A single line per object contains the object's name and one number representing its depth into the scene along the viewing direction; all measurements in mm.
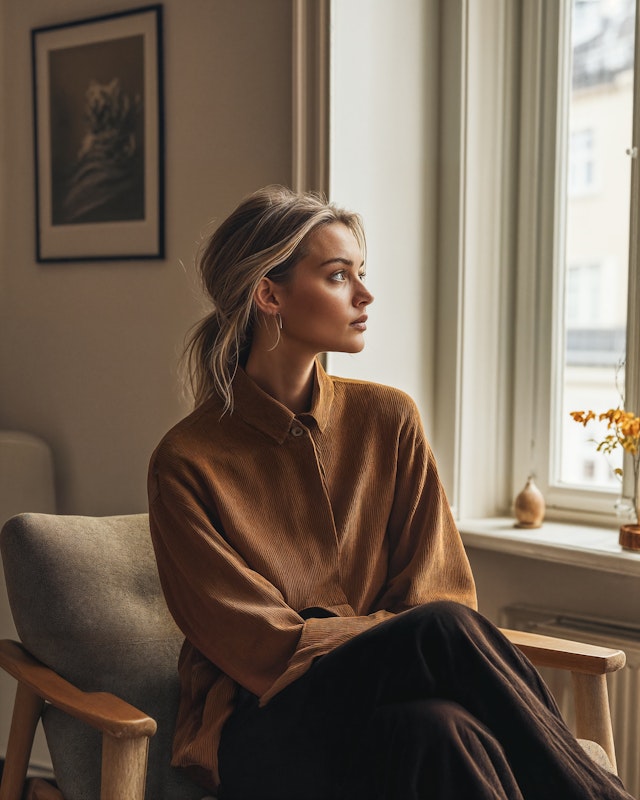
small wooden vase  2279
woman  1338
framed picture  2357
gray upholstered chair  1604
